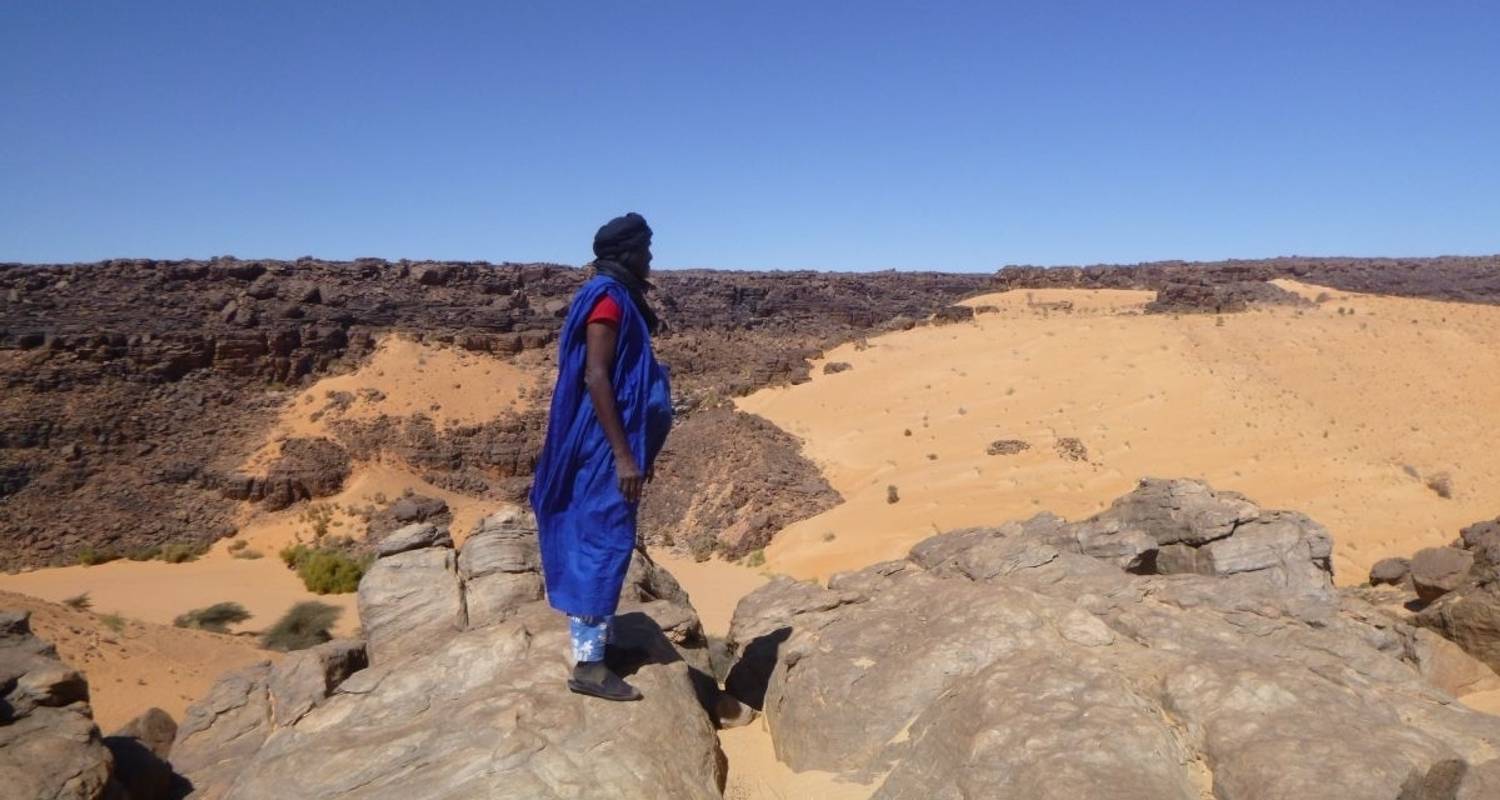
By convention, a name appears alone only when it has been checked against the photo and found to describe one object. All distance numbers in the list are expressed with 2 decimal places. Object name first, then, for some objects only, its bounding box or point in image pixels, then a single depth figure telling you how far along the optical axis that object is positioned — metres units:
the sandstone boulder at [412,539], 6.23
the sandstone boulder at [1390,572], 9.62
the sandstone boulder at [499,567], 5.34
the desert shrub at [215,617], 13.46
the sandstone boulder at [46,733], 3.97
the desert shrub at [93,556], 17.36
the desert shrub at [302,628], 12.51
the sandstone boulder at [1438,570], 7.82
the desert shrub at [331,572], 15.63
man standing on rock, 3.79
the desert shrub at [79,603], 13.83
